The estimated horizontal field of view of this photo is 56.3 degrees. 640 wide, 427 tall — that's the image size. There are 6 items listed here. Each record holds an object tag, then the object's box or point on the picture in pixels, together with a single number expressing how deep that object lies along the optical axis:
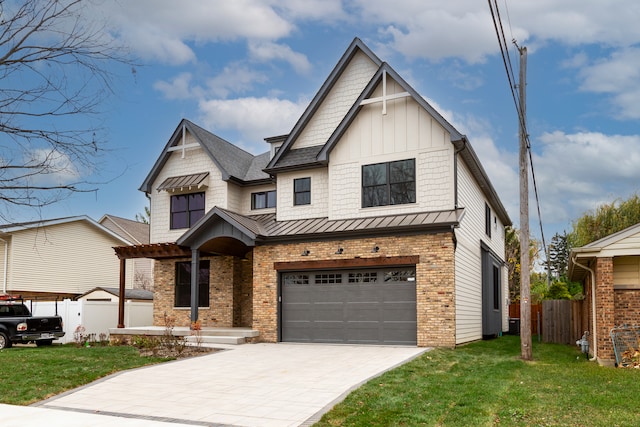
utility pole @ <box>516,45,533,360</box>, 15.62
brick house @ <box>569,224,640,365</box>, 14.33
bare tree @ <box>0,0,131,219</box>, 6.24
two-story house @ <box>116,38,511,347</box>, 18.41
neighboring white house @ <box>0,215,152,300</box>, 29.80
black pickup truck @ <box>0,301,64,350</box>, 21.17
